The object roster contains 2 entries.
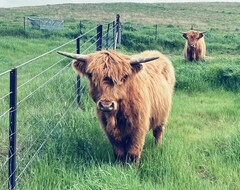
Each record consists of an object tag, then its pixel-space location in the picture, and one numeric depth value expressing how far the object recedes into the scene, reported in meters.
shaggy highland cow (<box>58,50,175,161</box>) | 5.02
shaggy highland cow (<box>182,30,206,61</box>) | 15.36
